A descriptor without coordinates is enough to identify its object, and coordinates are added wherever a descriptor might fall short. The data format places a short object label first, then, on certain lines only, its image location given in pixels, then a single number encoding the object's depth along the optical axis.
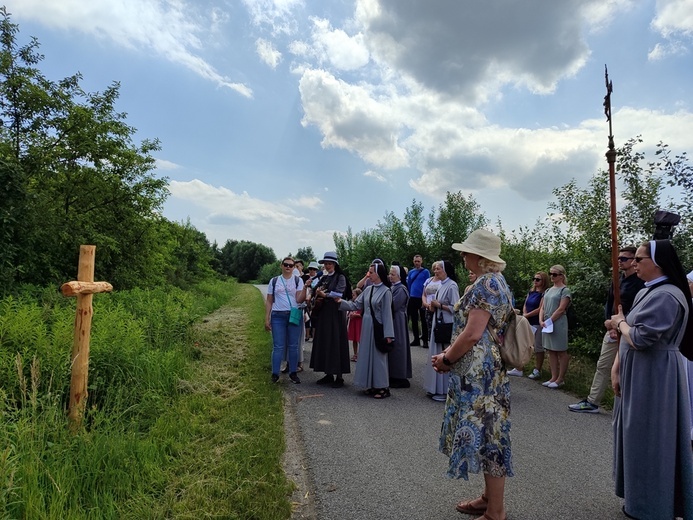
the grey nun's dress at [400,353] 7.22
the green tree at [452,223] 20.08
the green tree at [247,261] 84.94
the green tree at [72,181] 10.48
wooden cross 4.29
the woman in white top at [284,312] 7.18
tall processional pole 3.43
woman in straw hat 2.94
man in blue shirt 11.25
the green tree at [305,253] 67.12
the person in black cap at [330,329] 7.22
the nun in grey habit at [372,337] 6.55
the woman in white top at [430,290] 8.28
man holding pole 5.07
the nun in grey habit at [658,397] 2.92
